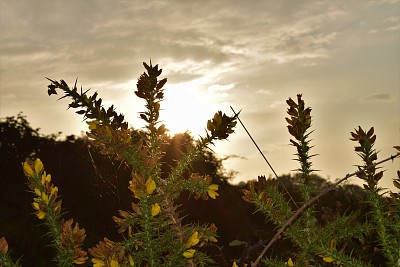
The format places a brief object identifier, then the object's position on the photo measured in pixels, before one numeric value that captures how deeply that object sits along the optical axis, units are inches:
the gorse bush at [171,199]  22.6
